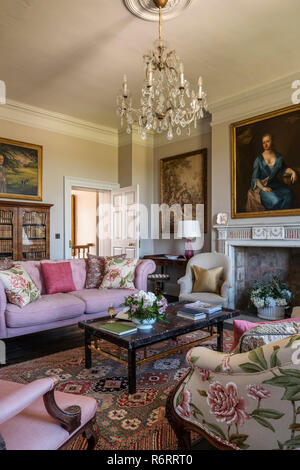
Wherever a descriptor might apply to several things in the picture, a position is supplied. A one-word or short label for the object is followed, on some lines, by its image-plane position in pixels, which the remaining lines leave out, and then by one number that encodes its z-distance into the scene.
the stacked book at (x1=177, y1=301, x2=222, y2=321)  2.81
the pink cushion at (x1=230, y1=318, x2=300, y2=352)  1.64
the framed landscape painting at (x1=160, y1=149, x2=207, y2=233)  5.55
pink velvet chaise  1.08
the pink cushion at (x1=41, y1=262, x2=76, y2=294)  3.79
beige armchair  3.91
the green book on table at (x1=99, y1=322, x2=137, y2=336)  2.38
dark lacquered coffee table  2.27
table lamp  4.95
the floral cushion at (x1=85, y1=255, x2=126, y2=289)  4.18
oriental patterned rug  1.78
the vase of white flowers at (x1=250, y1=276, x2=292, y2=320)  4.20
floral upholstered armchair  1.04
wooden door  5.79
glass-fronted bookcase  4.77
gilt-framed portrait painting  4.17
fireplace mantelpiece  4.13
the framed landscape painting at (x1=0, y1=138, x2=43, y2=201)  5.04
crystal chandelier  2.91
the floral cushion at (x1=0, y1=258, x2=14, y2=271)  3.36
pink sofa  3.07
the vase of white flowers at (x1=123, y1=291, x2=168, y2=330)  2.45
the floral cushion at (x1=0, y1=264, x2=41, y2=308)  3.16
